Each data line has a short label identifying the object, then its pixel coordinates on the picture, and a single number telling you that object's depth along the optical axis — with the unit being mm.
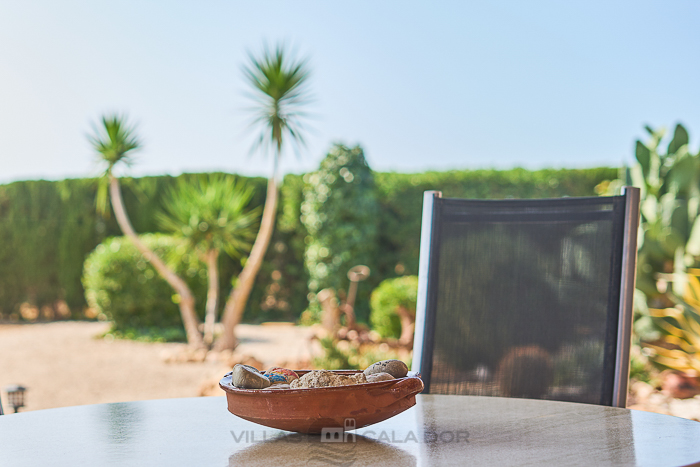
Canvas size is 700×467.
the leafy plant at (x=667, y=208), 3541
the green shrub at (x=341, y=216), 6922
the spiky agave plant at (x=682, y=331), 3143
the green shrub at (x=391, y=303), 5742
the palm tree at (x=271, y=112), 5398
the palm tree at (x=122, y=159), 5750
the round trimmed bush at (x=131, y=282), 6762
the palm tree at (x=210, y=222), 5812
